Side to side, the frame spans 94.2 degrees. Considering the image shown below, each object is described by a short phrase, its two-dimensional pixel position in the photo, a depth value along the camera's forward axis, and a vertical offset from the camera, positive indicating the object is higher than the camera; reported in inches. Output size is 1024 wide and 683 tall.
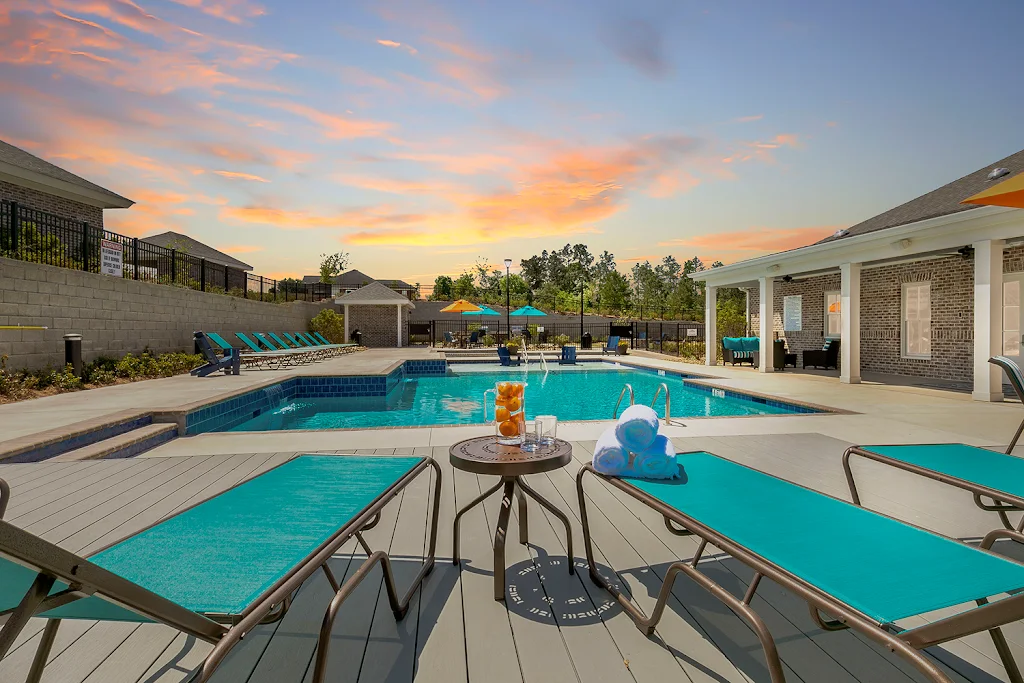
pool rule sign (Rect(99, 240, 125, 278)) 394.3 +64.7
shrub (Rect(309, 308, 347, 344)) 876.6 +17.7
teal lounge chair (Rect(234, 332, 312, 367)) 473.1 -20.9
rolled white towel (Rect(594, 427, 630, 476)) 86.2 -22.6
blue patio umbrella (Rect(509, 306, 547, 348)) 767.8 +36.9
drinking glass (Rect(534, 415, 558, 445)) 95.6 -19.1
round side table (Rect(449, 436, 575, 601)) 79.8 -22.3
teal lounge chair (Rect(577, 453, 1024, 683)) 41.3 -26.7
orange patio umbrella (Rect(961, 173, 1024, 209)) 124.6 +37.9
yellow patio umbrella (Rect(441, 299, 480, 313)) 810.8 +46.2
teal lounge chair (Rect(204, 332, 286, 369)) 453.7 -23.3
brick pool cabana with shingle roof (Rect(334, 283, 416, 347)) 901.2 +67.9
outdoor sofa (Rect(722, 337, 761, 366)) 536.7 -16.6
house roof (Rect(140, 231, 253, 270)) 1061.8 +200.8
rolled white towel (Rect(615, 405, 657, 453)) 85.4 -17.2
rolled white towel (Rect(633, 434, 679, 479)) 86.5 -23.5
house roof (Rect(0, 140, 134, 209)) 488.3 +171.2
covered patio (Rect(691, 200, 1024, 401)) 297.3 +34.4
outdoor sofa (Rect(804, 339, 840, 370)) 486.0 -22.5
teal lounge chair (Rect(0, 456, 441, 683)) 34.5 -27.3
